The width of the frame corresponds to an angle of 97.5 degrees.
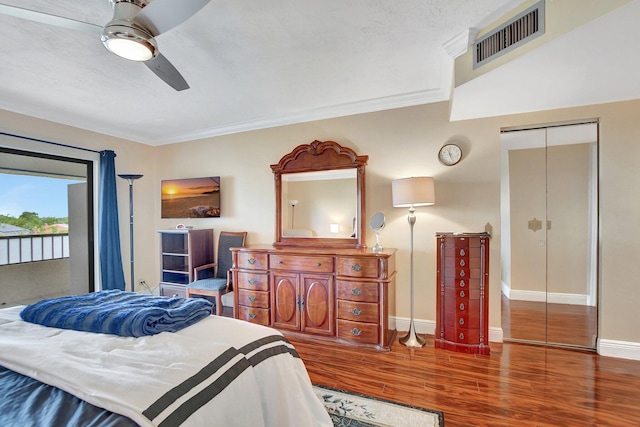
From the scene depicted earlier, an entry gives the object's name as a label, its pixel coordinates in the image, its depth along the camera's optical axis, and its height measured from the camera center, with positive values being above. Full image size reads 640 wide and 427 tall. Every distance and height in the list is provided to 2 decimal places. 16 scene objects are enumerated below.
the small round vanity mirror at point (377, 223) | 3.00 -0.14
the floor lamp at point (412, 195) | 2.66 +0.15
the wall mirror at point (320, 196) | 3.22 +0.17
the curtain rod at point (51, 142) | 3.02 +0.82
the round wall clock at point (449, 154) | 2.88 +0.58
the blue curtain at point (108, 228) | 3.70 -0.23
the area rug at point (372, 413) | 1.74 -1.32
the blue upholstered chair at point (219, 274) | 3.45 -0.86
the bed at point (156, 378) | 0.83 -0.59
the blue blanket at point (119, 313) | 1.33 -0.54
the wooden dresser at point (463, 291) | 2.55 -0.76
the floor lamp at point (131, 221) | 3.93 -0.14
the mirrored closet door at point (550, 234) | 2.70 -0.25
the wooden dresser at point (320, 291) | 2.70 -0.84
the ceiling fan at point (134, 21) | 1.33 +0.96
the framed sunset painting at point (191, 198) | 4.01 +0.20
